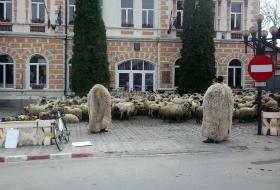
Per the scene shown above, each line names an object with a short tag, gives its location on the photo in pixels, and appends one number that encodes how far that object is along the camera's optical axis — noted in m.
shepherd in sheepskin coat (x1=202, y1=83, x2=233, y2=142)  13.48
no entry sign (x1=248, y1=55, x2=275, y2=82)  14.77
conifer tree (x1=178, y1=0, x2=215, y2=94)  30.95
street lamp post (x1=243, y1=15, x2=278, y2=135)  15.48
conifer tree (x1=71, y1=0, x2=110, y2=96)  29.03
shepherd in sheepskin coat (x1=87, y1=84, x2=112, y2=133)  15.72
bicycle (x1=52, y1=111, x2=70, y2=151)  12.71
